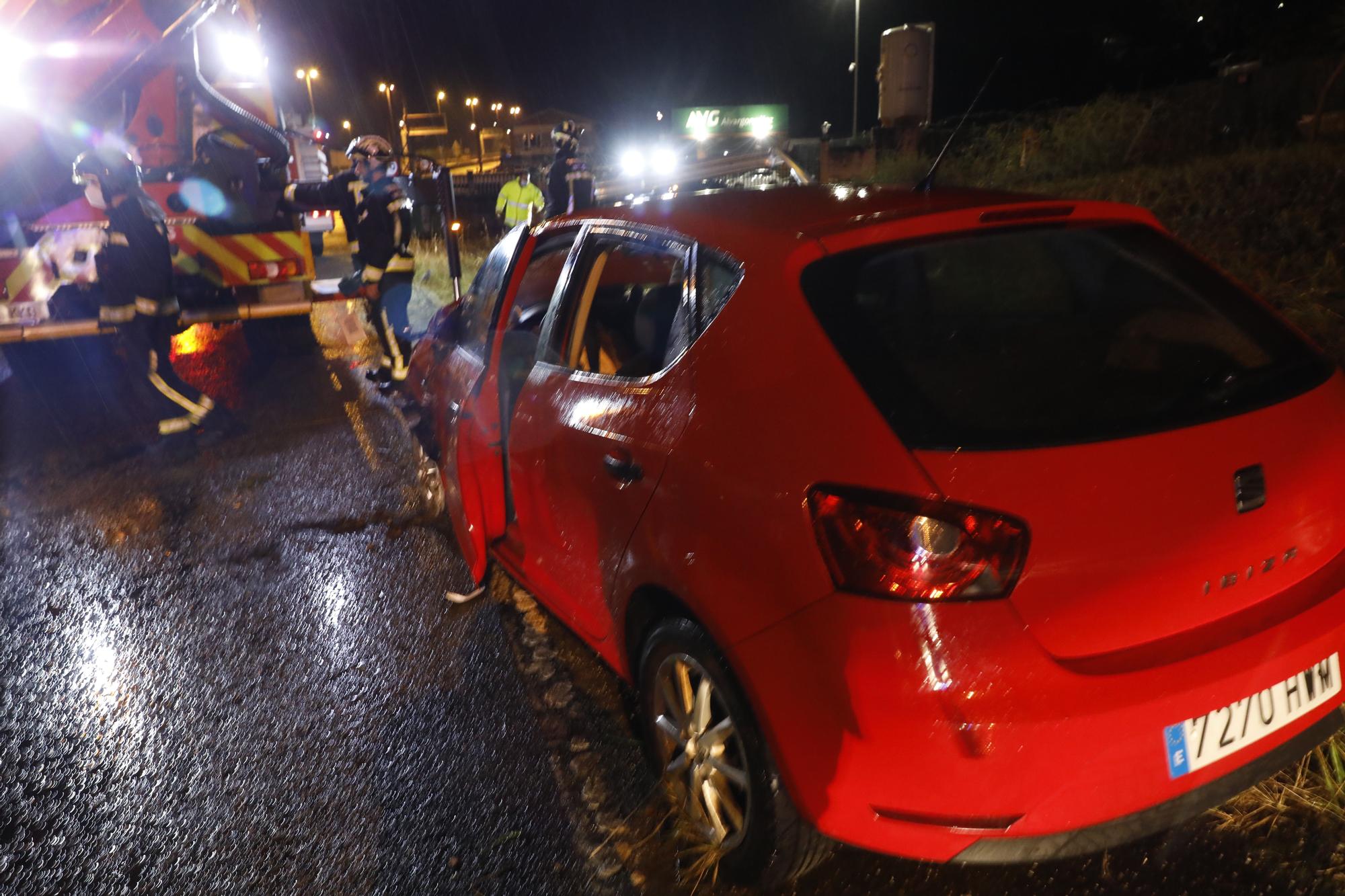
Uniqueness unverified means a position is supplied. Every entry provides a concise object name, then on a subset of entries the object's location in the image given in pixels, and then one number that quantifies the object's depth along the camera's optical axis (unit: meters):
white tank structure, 19.83
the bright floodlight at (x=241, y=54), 9.58
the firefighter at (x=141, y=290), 6.29
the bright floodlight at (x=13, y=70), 6.77
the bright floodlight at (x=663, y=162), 14.09
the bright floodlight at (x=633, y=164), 15.38
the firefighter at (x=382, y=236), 7.83
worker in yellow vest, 10.86
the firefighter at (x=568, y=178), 10.29
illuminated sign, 54.97
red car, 1.73
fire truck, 7.21
